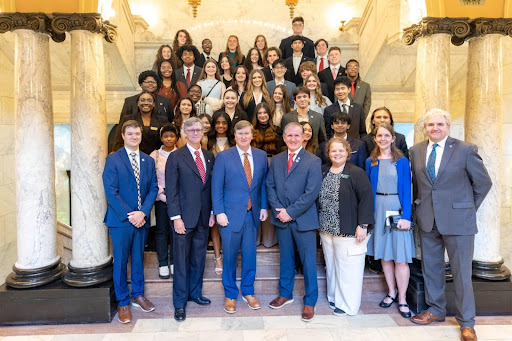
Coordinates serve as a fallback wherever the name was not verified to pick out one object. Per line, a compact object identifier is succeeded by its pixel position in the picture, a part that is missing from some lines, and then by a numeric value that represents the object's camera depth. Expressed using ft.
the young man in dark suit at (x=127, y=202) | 12.30
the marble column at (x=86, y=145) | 12.89
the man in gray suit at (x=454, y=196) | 11.64
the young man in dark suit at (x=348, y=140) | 14.12
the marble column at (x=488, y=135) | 13.42
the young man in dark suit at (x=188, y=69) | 20.30
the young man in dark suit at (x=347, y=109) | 16.38
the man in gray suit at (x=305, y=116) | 15.84
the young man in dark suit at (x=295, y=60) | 21.10
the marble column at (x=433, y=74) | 13.65
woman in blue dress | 12.58
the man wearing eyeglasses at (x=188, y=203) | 12.48
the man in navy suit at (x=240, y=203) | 12.66
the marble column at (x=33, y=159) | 12.73
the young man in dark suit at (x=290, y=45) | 23.19
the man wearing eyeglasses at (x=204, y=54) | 22.34
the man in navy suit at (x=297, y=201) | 12.45
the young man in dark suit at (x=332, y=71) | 20.06
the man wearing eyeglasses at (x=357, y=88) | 18.57
